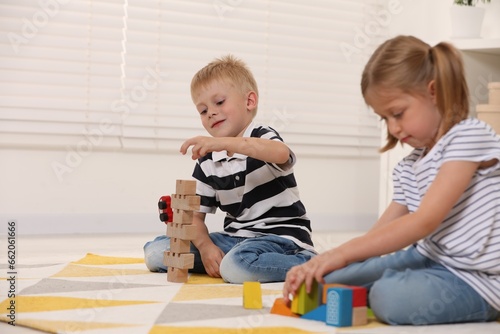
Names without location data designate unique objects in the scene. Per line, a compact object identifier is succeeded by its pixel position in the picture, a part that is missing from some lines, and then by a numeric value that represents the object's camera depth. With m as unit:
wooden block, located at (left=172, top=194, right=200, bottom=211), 2.52
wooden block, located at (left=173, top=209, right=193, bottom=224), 2.54
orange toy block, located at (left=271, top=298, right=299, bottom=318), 2.18
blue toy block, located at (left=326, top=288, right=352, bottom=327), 2.09
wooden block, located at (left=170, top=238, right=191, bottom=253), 2.56
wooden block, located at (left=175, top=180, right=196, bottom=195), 2.54
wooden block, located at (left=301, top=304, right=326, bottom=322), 2.14
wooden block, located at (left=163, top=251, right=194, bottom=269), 2.55
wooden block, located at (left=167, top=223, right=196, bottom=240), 2.53
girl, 2.13
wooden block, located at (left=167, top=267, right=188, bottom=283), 2.57
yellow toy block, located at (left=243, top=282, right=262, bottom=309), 2.24
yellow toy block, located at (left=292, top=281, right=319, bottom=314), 2.16
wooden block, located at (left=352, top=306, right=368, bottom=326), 2.11
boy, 2.58
